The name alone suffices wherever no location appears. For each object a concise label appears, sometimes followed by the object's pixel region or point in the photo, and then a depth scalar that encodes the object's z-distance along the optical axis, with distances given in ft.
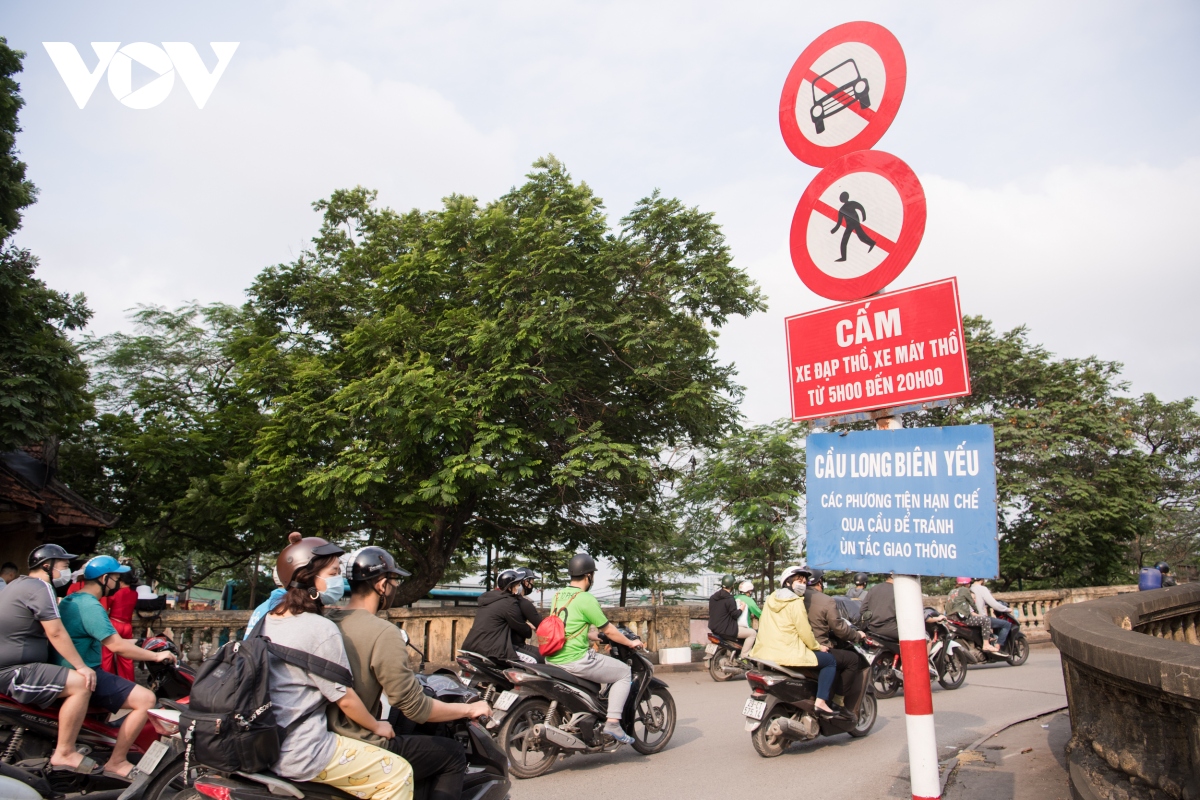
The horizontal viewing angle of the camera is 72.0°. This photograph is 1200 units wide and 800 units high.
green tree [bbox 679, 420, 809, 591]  71.67
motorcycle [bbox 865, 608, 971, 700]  33.04
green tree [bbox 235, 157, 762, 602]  49.16
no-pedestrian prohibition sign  11.64
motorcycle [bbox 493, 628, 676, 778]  20.52
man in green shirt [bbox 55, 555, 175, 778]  18.35
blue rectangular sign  10.11
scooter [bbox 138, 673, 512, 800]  11.39
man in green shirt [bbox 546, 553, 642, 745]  21.53
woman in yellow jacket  22.88
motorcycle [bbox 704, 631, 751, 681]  40.78
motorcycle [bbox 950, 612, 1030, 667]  44.06
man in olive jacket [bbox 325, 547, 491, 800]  11.59
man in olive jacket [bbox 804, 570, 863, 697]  24.18
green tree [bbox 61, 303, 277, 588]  57.41
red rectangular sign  10.59
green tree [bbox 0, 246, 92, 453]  36.88
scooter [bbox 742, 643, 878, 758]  22.72
